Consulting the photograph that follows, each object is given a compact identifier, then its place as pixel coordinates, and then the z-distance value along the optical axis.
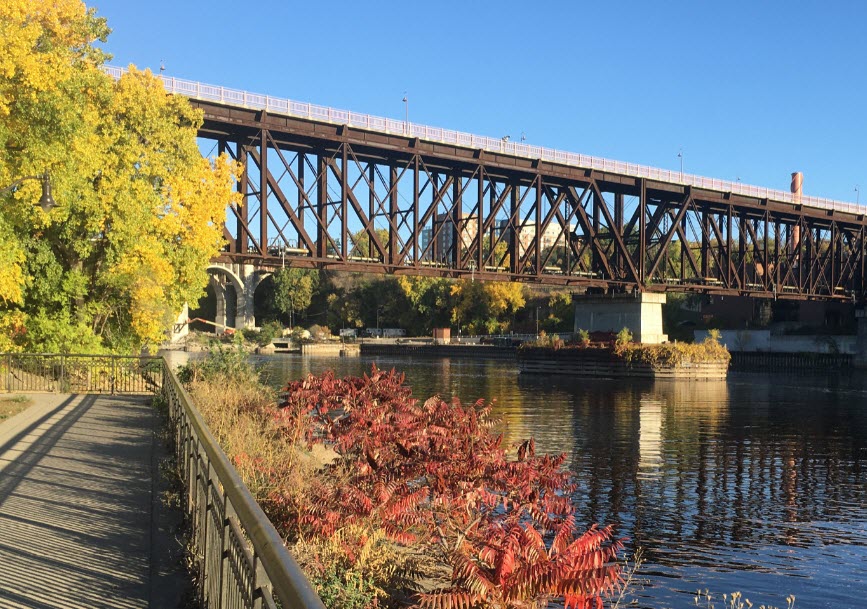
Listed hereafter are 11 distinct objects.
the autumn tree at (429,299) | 153.12
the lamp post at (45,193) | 25.31
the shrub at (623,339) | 74.81
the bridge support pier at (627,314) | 80.69
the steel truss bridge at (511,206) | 56.81
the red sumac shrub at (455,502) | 8.62
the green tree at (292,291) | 181.88
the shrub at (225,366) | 27.70
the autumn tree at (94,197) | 26.20
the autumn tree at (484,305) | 146.50
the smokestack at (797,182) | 122.56
